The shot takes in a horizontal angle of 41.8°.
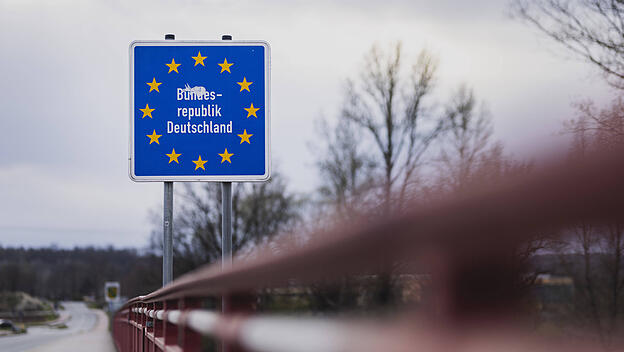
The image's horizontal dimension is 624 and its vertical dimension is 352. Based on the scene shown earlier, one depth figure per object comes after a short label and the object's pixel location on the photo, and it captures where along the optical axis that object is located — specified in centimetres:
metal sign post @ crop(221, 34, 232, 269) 775
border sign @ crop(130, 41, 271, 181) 848
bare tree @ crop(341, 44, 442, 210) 2425
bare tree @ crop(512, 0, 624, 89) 1177
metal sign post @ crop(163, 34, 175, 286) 938
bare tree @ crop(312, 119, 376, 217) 2143
